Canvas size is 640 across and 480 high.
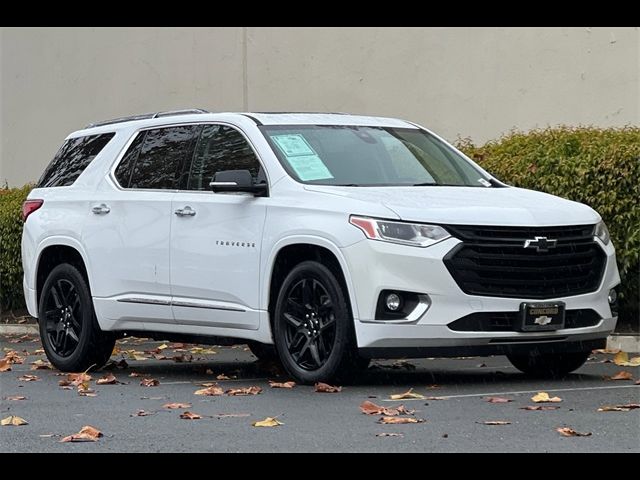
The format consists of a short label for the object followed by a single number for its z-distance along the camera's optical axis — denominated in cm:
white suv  996
